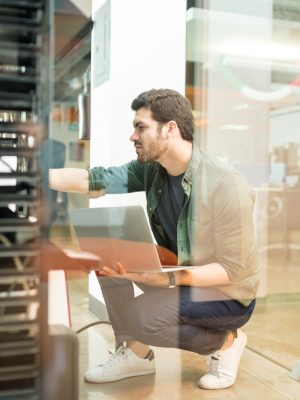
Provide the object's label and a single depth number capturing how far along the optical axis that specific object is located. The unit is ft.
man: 4.98
